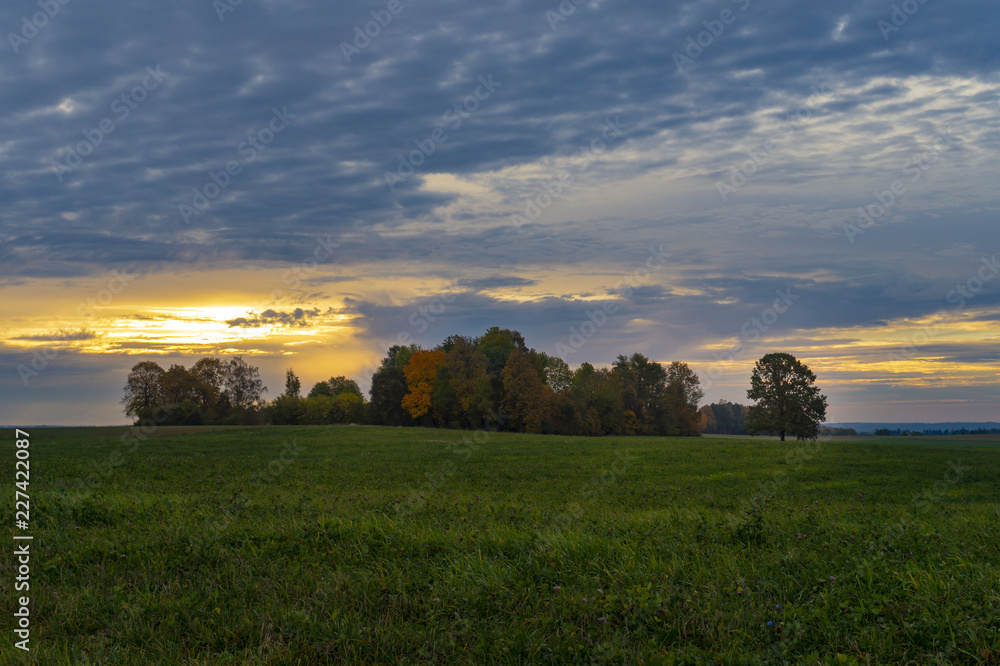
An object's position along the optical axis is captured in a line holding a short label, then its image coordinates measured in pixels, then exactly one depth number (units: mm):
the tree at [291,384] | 142388
